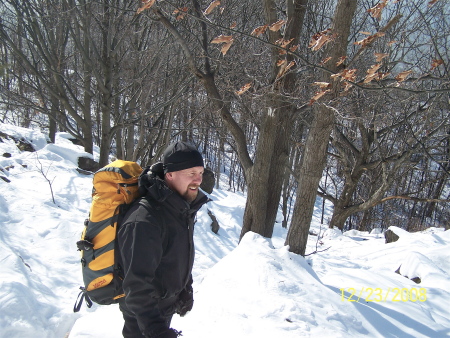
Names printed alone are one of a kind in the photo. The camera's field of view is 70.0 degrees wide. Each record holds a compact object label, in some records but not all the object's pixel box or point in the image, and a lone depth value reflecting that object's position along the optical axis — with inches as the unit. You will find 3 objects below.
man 61.9
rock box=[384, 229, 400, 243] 350.0
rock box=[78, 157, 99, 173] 382.3
